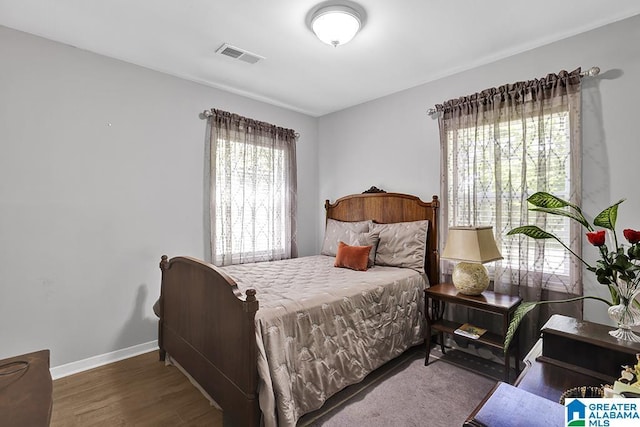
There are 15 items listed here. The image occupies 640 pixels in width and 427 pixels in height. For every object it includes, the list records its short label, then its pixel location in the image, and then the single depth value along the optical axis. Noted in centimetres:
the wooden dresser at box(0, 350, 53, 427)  95
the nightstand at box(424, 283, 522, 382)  218
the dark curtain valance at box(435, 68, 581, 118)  229
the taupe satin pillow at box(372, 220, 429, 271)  297
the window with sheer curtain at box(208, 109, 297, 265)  328
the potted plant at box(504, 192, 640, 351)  126
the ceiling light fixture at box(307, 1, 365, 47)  200
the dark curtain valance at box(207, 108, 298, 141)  326
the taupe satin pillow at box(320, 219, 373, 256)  346
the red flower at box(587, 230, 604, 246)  136
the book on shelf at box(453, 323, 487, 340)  235
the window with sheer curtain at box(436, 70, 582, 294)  230
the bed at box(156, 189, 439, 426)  162
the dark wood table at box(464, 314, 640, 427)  90
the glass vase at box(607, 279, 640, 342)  126
